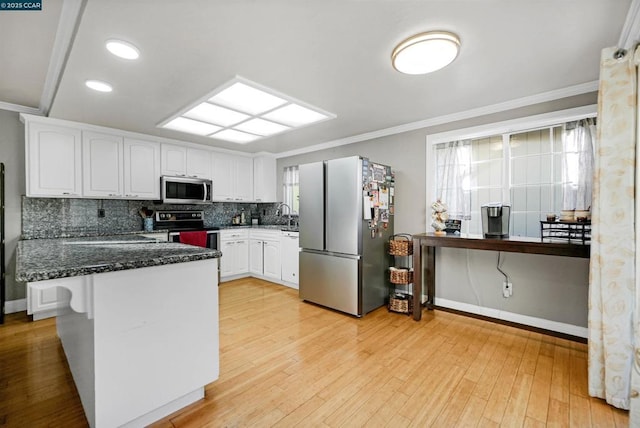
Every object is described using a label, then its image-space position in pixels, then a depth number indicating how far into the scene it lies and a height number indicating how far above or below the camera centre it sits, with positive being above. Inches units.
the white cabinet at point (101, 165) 138.0 +23.4
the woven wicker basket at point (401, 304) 123.8 -42.0
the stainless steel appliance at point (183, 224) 163.0 -8.3
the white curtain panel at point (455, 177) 126.6 +15.7
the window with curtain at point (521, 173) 101.4 +15.7
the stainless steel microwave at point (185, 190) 162.2 +12.8
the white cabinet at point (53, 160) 123.3 +23.3
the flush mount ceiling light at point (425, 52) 68.2 +41.7
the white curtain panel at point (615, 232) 63.6 -4.9
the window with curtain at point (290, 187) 204.2 +17.8
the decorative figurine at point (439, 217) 121.9 -2.7
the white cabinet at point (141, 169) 151.6 +23.5
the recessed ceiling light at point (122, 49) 70.6 +42.8
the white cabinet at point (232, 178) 190.1 +23.7
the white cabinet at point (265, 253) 175.3 -27.9
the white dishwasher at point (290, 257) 163.3 -27.9
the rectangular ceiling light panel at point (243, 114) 98.9 +41.9
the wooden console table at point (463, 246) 85.6 -12.6
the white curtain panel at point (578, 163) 98.7 +17.6
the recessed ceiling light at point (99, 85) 92.1 +42.8
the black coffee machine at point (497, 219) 105.4 -3.1
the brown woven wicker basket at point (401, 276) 128.4 -30.4
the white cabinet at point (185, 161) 166.6 +31.2
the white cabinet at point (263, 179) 209.2 +24.1
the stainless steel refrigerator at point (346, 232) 121.2 -10.0
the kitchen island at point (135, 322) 52.6 -24.2
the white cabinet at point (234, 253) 177.9 -27.9
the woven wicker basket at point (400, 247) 129.6 -17.1
